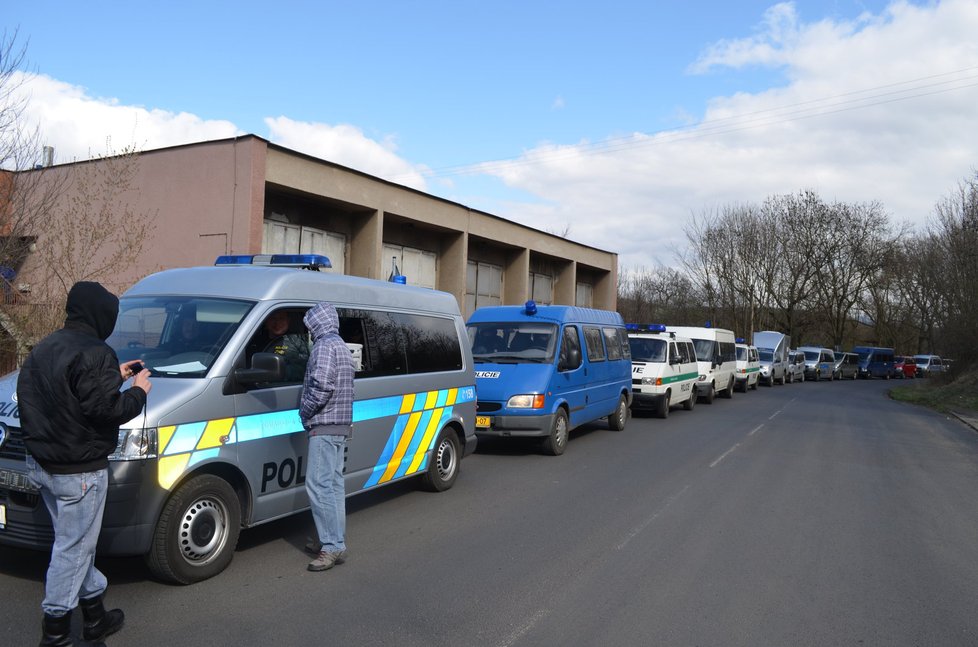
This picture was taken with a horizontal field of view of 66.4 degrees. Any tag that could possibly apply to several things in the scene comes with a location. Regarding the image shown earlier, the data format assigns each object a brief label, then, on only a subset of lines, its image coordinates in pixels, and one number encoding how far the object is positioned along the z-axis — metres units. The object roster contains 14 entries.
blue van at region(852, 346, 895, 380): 57.53
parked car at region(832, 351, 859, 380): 52.25
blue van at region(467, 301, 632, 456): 11.09
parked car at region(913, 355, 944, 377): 53.44
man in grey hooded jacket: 5.53
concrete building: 16.33
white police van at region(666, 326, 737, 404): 22.86
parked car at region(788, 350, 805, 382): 41.98
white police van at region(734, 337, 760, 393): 30.22
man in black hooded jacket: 3.80
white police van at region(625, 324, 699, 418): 17.70
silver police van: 4.75
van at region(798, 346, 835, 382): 46.78
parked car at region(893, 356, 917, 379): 57.06
